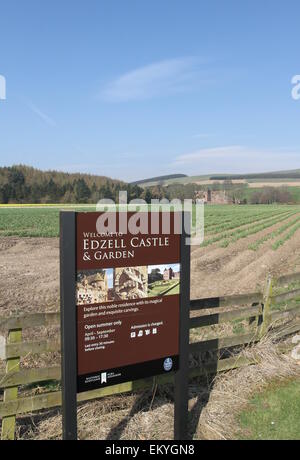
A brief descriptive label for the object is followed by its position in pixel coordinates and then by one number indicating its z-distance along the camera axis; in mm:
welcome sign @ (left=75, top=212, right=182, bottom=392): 3617
